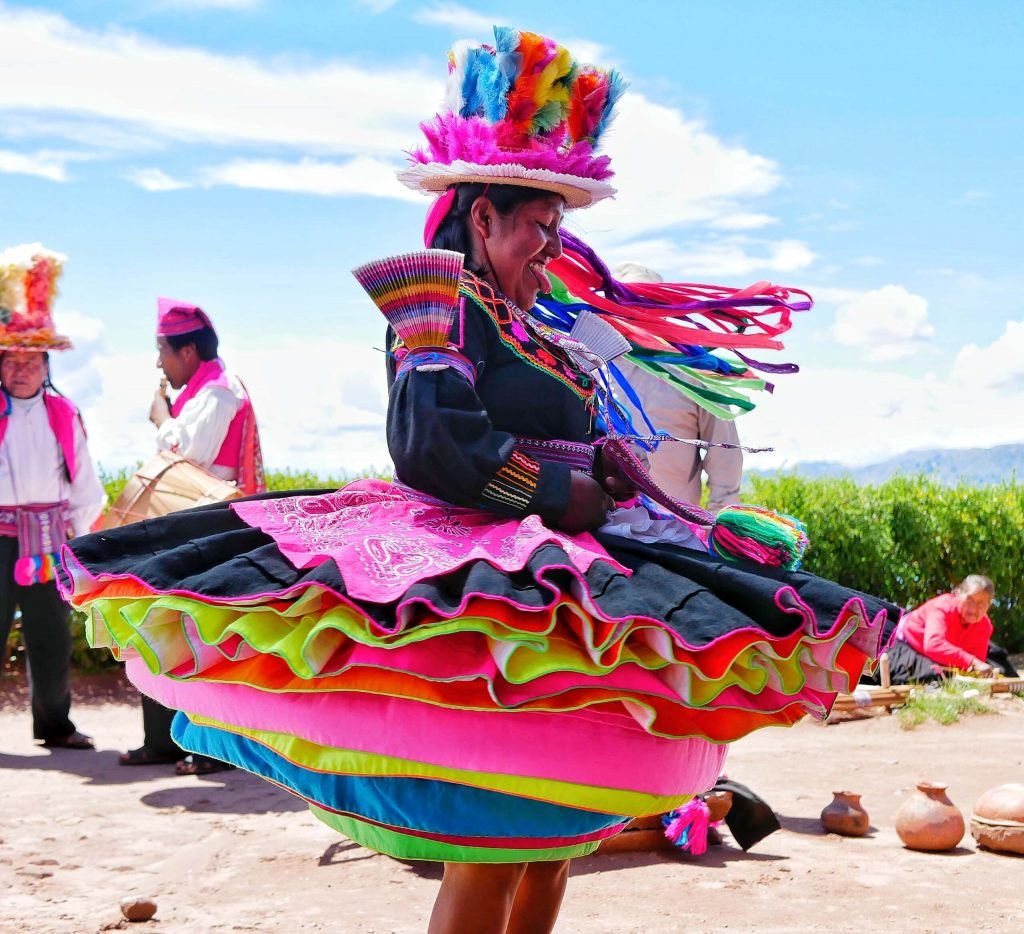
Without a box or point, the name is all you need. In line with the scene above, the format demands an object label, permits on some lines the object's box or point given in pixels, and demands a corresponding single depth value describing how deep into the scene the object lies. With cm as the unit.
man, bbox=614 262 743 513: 534
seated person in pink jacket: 916
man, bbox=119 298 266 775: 602
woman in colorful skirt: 211
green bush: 1078
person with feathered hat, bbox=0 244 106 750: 684
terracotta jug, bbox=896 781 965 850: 511
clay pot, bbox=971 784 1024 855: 506
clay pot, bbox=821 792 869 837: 536
